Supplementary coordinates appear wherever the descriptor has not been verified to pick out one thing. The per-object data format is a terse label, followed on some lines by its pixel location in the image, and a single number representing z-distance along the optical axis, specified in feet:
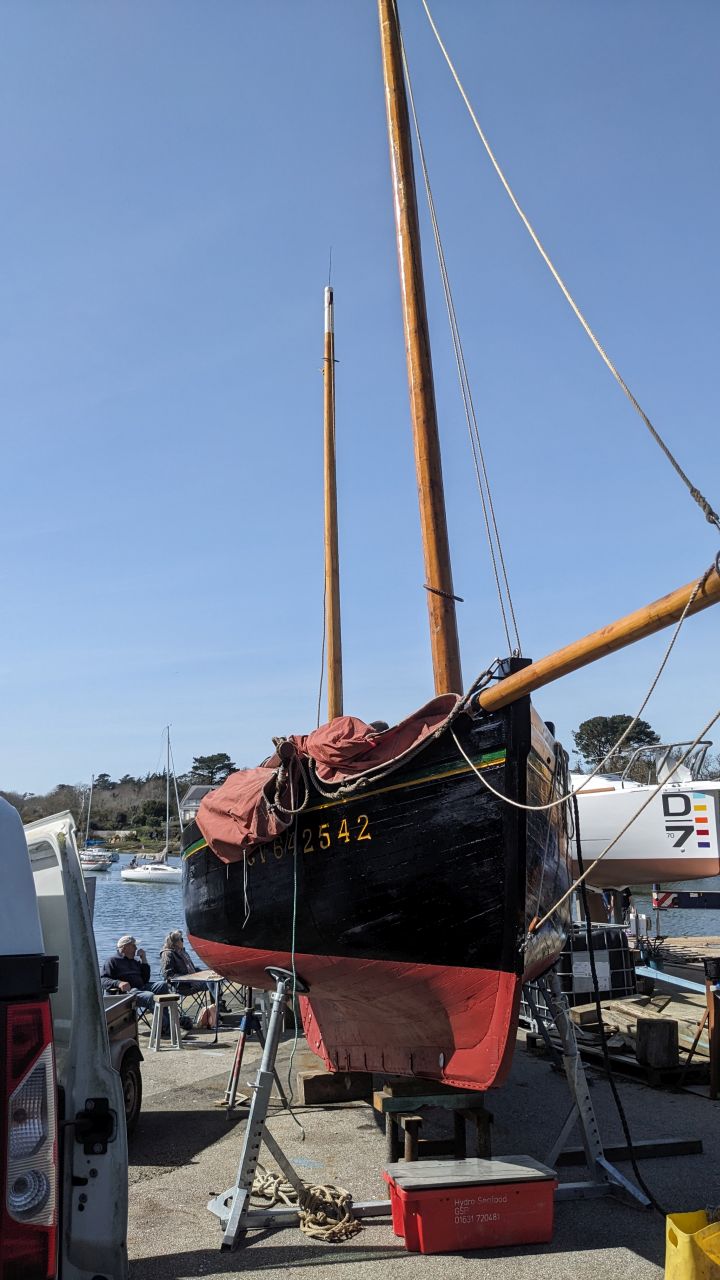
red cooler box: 17.71
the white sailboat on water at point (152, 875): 253.24
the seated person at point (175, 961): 42.22
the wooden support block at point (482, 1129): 20.72
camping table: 41.52
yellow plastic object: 13.34
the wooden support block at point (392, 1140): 22.57
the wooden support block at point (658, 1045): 30.23
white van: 8.29
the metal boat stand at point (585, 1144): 20.58
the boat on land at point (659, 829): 67.36
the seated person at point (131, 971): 37.55
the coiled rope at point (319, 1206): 18.57
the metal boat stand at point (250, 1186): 18.69
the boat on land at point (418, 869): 19.75
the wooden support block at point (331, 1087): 28.73
